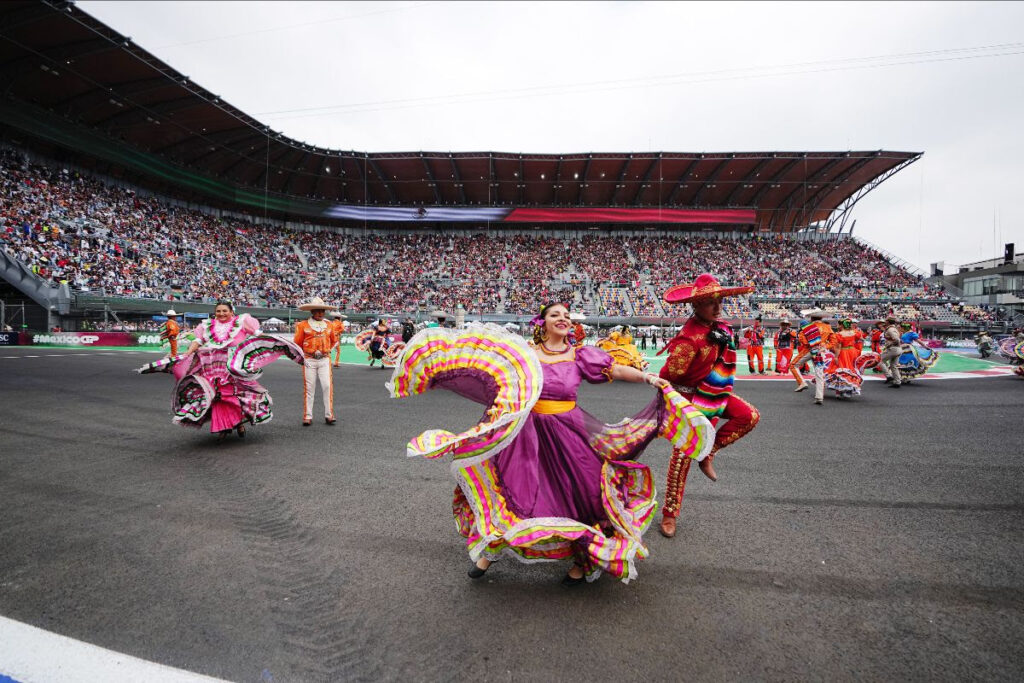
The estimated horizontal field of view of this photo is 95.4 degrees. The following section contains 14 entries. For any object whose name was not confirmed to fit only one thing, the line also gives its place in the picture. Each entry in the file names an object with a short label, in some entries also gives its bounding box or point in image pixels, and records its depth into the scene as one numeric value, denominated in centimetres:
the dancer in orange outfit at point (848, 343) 939
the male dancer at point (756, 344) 1462
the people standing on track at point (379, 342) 1540
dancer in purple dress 246
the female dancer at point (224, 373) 556
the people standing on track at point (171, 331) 1322
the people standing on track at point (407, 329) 1501
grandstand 2462
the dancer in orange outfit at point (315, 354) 702
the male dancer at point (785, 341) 1265
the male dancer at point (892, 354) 1138
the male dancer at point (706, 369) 357
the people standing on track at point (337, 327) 777
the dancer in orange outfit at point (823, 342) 895
